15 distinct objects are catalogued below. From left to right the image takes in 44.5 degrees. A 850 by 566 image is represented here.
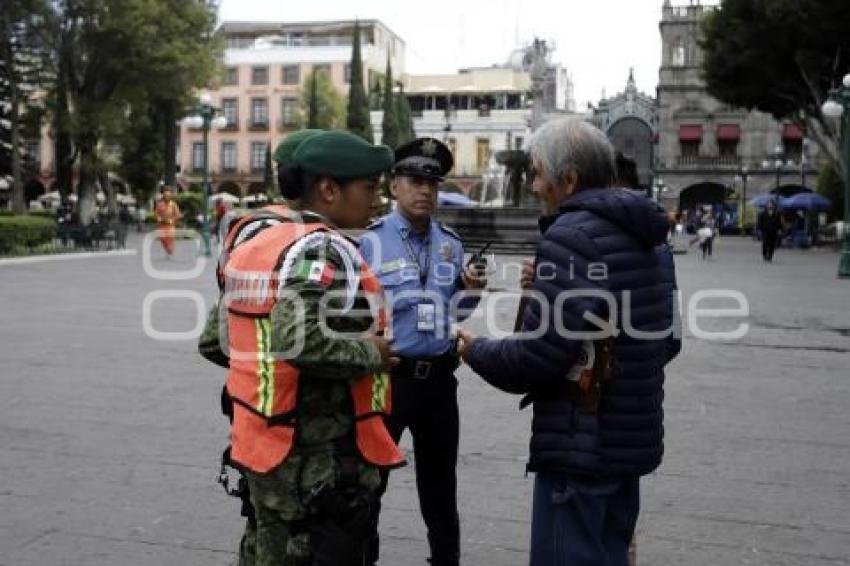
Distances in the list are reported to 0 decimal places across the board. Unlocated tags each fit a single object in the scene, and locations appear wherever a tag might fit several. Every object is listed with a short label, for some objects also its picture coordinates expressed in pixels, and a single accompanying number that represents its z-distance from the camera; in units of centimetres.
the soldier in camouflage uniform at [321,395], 263
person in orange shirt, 2330
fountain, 2576
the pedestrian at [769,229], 2933
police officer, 396
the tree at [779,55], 3128
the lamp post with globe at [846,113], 2236
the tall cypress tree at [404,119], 7175
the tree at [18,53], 3553
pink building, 8156
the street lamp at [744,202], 5494
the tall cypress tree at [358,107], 6606
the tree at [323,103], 6700
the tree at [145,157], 5053
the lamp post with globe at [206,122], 2804
